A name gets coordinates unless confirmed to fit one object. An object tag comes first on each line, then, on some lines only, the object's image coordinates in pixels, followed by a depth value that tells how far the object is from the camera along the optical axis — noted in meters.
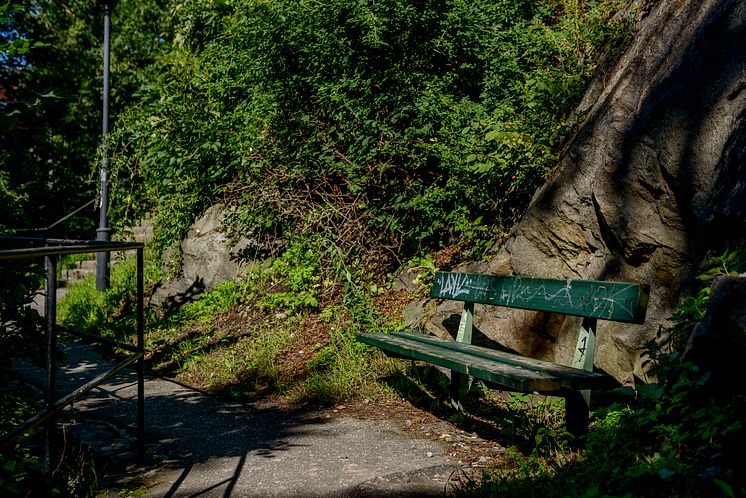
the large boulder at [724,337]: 2.68
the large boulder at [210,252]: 9.14
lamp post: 11.05
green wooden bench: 3.45
